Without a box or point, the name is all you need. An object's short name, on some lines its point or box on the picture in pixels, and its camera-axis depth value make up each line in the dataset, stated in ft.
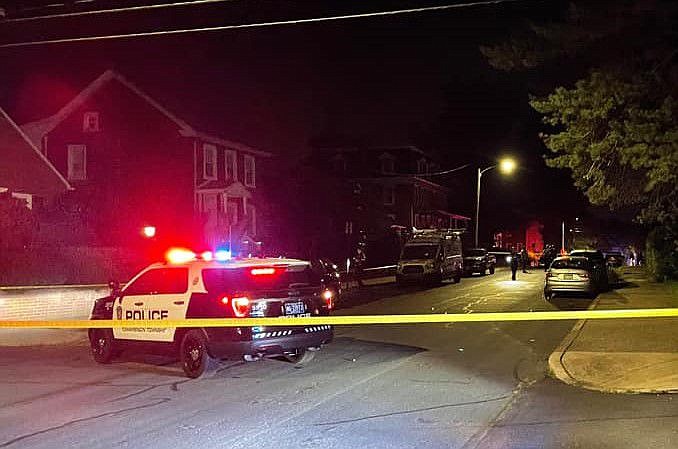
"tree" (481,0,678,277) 39.88
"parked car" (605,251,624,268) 168.25
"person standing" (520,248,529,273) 162.12
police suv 35.06
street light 158.68
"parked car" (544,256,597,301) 79.87
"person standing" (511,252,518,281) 120.47
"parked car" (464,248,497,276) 140.56
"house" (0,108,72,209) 80.18
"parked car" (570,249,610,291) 84.02
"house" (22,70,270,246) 125.70
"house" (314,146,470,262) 209.15
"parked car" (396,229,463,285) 109.81
